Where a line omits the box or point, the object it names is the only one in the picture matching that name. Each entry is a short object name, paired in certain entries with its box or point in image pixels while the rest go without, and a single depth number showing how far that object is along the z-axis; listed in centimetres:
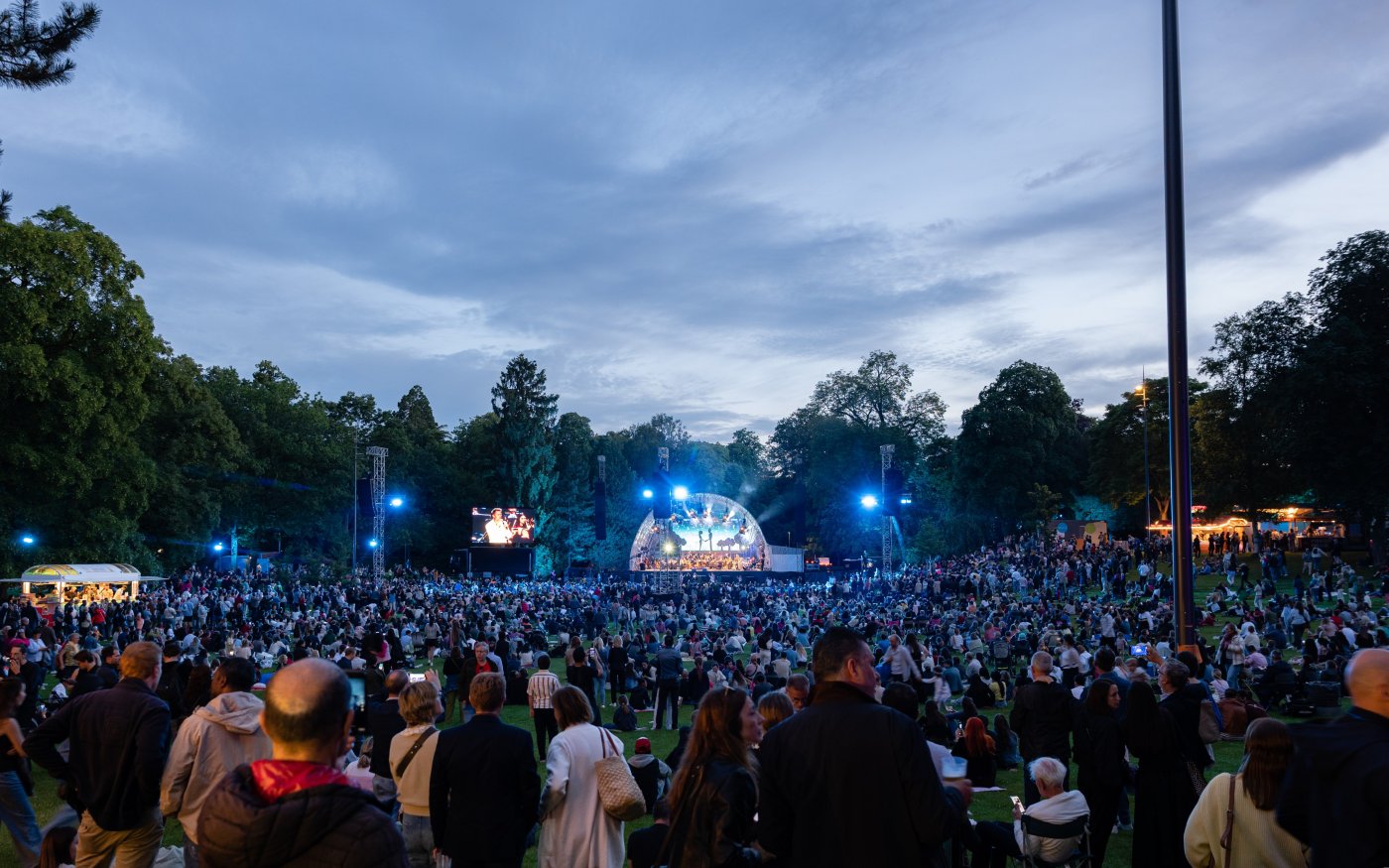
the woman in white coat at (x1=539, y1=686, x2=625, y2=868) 478
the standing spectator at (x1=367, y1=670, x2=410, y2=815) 721
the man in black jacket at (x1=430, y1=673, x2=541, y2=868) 467
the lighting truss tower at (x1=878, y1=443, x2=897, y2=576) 4231
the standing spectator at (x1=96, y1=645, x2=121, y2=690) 816
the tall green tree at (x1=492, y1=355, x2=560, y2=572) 6231
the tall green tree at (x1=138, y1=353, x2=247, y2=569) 4209
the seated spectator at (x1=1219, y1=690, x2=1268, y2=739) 1204
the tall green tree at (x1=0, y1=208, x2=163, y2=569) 3072
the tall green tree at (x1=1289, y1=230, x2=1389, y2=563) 3303
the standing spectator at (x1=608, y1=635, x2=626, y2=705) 1623
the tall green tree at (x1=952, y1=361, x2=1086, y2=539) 5853
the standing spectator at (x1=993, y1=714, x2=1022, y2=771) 1113
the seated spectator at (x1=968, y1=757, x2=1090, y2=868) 577
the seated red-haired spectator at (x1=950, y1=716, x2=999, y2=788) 889
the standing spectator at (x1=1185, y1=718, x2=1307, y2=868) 419
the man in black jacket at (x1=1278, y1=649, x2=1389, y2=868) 319
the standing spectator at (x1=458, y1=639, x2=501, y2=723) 1126
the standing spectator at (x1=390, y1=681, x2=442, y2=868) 512
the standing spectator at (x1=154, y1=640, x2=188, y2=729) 744
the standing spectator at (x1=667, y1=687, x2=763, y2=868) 367
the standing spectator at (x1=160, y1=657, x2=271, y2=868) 480
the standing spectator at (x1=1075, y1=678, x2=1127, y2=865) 683
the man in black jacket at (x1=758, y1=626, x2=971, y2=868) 330
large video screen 5275
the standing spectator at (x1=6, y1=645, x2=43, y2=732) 1084
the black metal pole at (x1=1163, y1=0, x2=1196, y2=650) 861
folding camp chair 589
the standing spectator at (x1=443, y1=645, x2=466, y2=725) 1583
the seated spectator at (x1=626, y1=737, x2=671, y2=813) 637
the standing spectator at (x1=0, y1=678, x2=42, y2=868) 601
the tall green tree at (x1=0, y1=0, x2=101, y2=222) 812
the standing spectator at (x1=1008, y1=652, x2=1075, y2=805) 769
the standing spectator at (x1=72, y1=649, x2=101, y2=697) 834
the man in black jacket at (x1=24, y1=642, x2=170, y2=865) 476
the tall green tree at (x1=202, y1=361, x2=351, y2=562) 5559
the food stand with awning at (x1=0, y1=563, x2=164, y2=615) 3030
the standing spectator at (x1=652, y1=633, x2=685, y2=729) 1435
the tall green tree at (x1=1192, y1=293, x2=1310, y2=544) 3650
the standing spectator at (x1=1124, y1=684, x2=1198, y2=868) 637
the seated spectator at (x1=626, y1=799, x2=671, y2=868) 531
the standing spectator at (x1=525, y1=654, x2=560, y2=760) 1073
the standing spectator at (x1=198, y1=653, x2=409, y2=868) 245
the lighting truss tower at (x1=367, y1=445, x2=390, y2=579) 4684
